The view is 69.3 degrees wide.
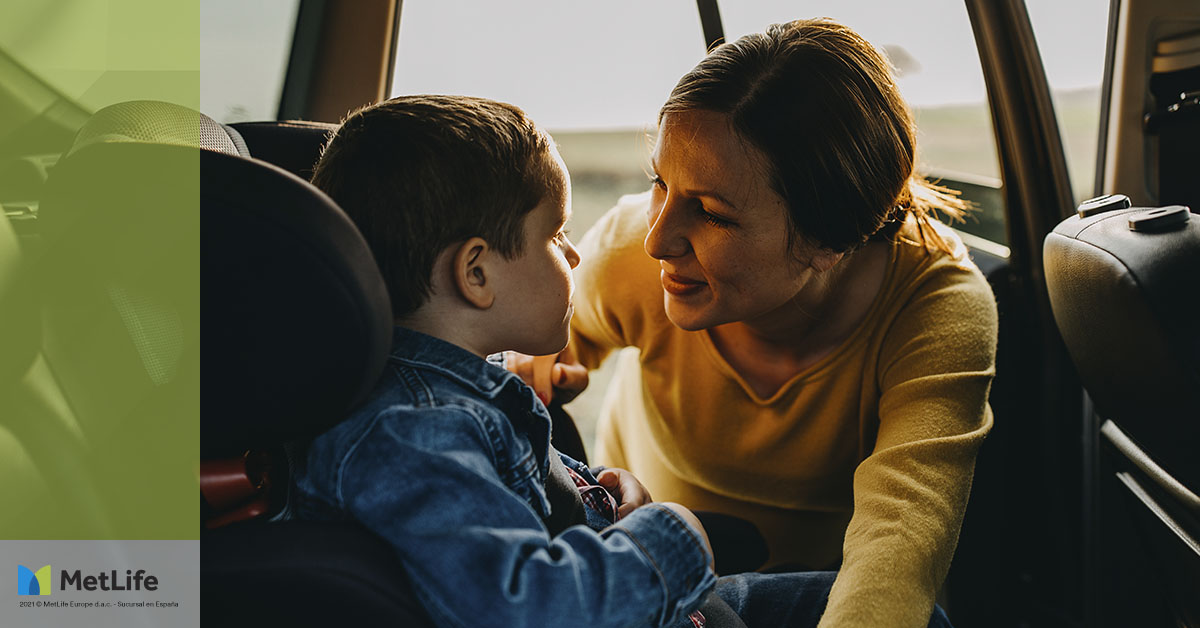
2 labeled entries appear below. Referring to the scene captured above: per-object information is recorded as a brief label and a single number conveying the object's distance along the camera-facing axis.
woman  1.10
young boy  0.71
